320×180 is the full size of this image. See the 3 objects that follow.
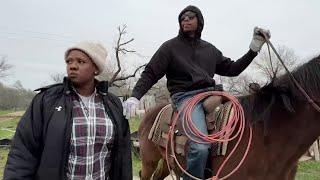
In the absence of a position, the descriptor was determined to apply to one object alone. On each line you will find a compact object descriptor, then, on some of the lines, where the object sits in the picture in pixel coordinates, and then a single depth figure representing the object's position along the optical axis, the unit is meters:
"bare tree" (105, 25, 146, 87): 32.25
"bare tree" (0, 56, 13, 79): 63.16
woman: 2.50
